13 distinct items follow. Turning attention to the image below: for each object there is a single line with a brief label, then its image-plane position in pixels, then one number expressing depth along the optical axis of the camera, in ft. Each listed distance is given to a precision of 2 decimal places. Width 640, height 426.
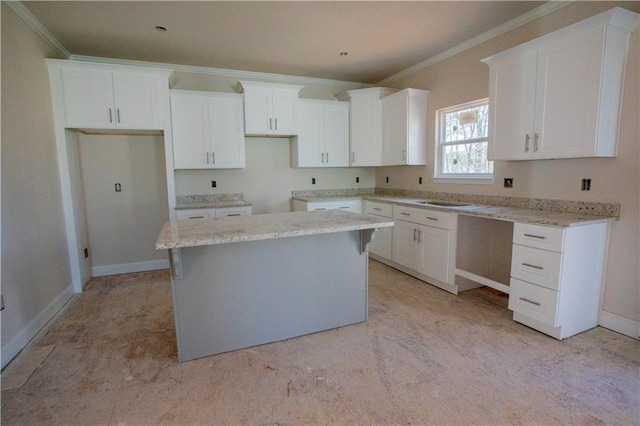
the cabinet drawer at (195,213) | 12.66
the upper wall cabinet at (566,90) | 7.55
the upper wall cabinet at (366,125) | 15.29
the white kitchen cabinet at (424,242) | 11.09
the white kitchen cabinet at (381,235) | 13.80
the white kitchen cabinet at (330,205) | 14.60
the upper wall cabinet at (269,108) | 13.82
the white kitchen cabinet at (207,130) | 12.94
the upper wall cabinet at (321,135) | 15.16
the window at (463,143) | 11.85
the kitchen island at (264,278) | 7.17
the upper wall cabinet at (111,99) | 11.10
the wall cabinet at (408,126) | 13.71
